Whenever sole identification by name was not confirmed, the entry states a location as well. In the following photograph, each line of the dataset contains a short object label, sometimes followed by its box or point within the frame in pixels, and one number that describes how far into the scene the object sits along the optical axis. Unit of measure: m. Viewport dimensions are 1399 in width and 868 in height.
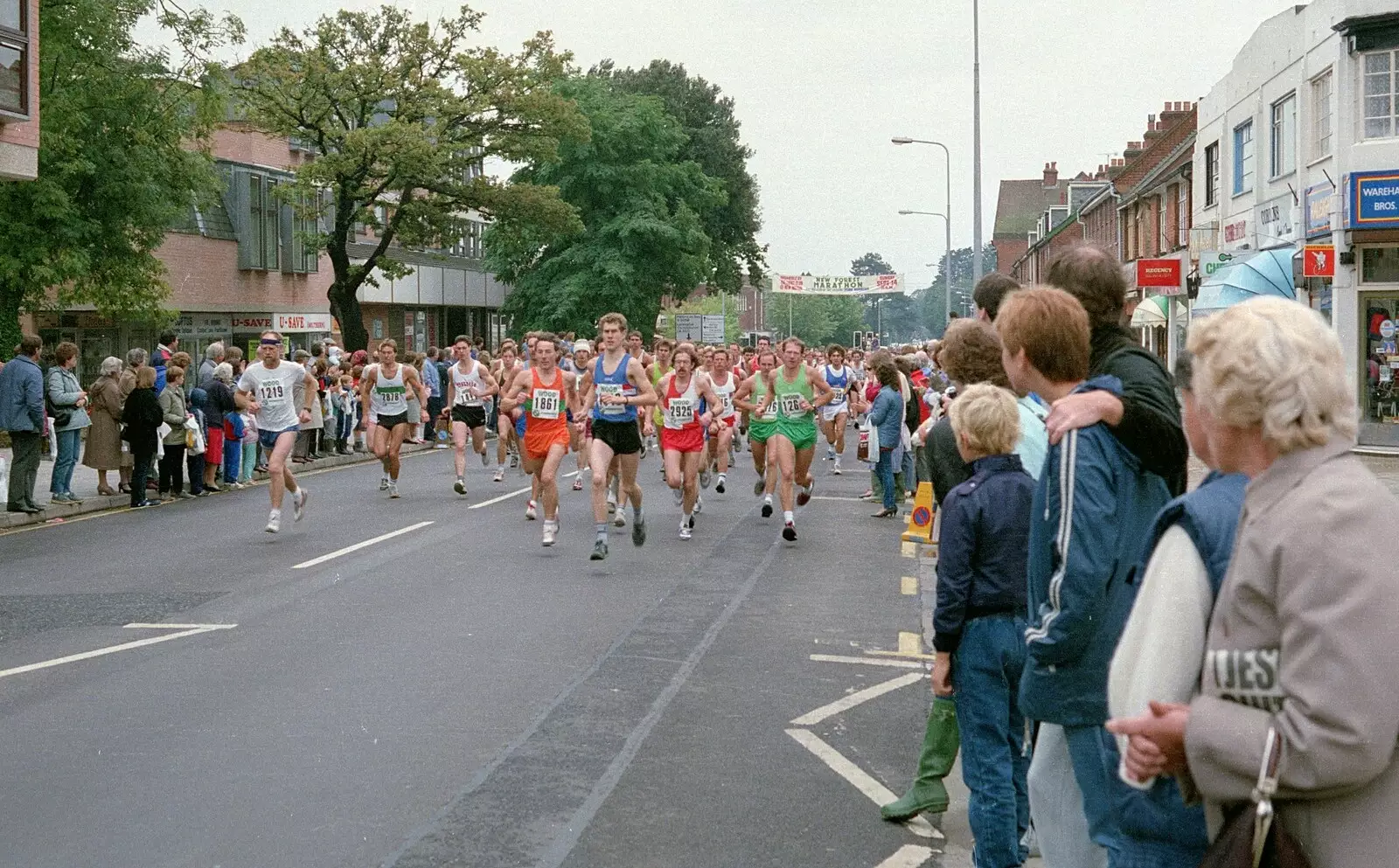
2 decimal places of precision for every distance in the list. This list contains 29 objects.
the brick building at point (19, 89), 21.28
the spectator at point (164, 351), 20.23
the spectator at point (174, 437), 18.73
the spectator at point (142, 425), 18.19
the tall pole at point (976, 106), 35.81
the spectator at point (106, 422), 18.38
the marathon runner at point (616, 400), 13.48
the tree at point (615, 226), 55.25
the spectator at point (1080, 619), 3.34
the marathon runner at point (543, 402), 14.19
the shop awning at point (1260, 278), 26.39
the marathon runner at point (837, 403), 22.84
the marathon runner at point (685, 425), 14.96
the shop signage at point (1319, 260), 22.84
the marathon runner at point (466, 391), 20.06
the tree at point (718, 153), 67.12
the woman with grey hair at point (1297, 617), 2.13
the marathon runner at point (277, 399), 15.30
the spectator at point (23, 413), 16.75
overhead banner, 101.88
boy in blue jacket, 4.79
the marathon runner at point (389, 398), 18.64
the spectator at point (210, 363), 20.52
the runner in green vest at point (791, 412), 14.78
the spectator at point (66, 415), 17.72
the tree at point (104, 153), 26.50
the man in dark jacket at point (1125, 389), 3.47
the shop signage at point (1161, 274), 26.14
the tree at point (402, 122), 39.47
